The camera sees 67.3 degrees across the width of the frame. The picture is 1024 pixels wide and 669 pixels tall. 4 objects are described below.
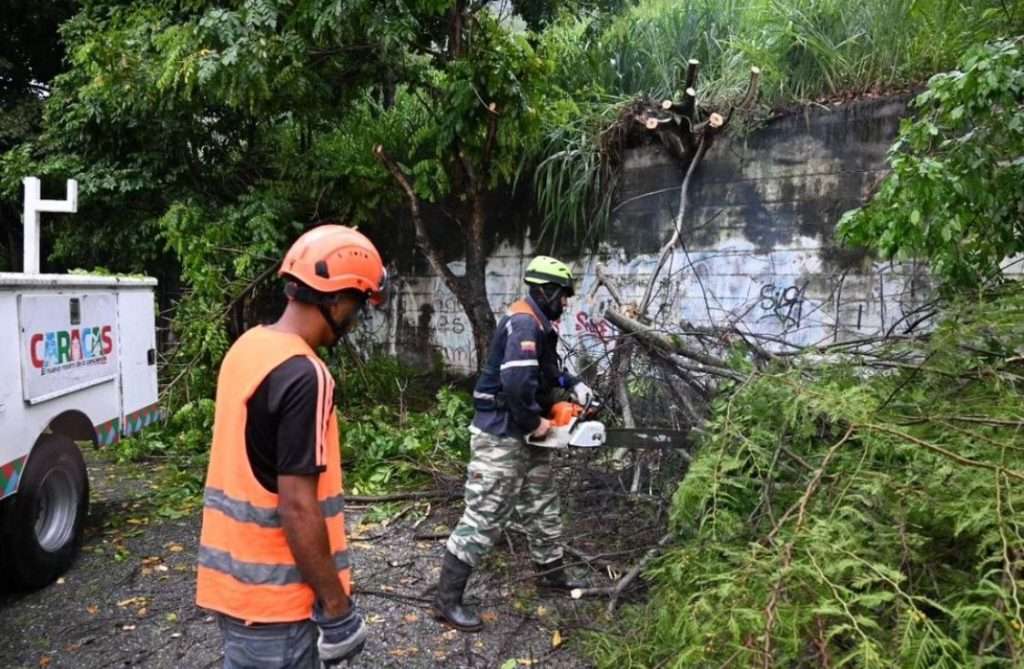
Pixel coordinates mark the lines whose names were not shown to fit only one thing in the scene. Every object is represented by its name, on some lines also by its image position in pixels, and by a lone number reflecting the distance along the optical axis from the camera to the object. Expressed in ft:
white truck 12.12
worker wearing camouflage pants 11.82
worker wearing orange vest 6.15
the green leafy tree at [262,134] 19.34
